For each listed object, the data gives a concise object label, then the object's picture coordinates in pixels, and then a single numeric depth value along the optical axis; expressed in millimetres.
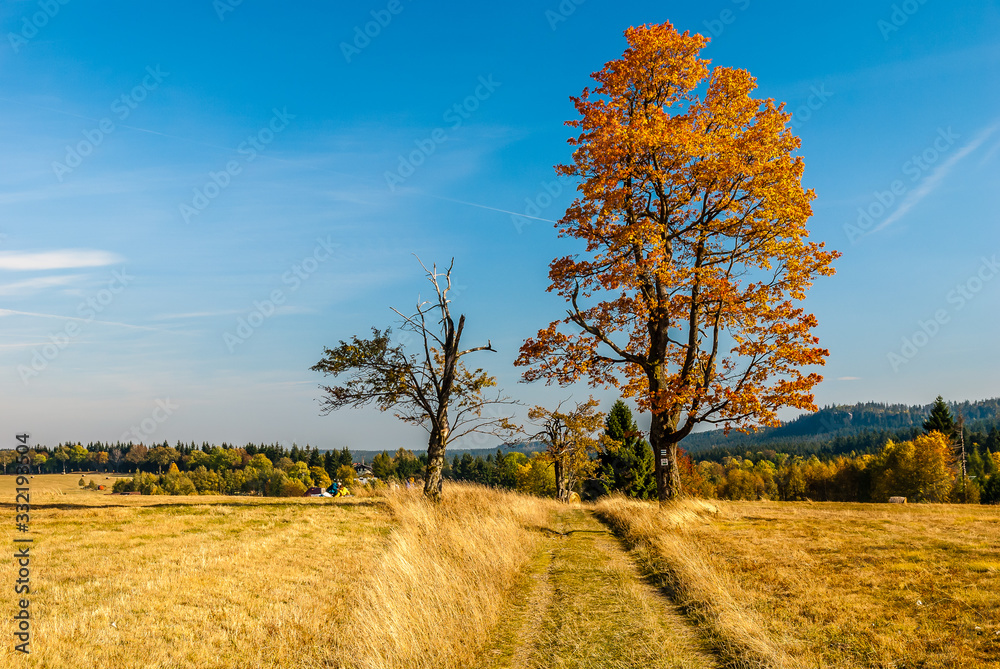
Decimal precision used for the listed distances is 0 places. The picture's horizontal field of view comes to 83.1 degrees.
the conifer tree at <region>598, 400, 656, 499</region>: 49125
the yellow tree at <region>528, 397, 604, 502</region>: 38438
